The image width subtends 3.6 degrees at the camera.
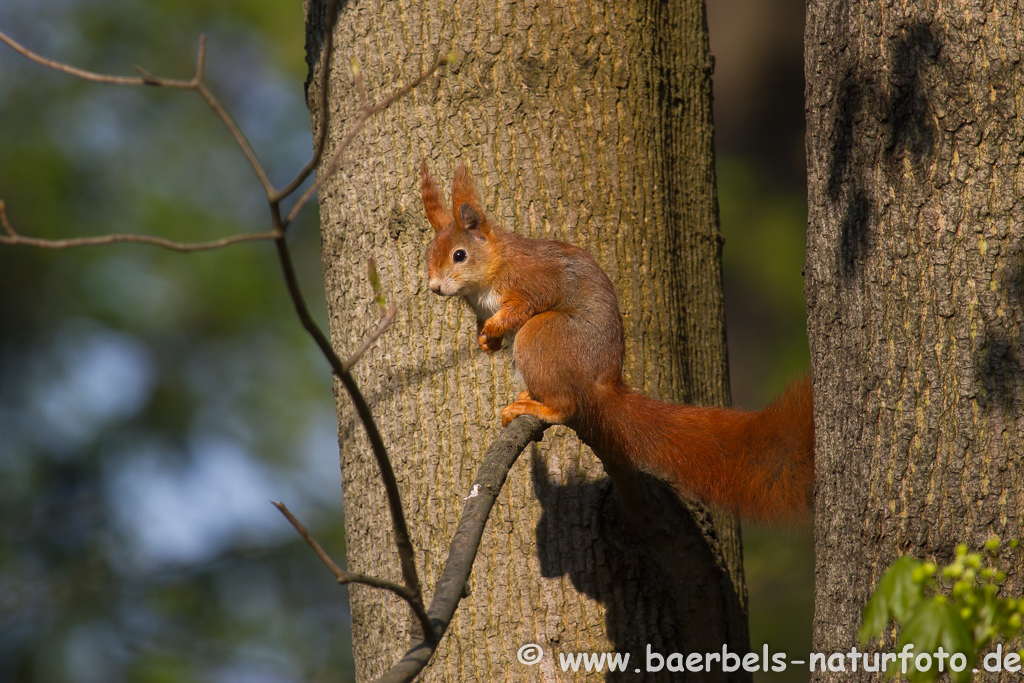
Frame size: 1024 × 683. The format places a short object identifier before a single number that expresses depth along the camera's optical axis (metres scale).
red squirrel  11.60
